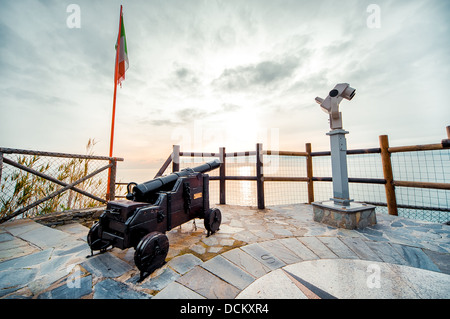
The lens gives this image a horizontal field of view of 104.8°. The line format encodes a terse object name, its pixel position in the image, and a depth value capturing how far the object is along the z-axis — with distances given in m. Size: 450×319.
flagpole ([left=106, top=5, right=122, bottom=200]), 6.68
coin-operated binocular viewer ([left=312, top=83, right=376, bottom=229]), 3.55
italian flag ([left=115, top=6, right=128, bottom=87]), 8.08
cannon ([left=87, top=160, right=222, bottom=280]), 1.97
